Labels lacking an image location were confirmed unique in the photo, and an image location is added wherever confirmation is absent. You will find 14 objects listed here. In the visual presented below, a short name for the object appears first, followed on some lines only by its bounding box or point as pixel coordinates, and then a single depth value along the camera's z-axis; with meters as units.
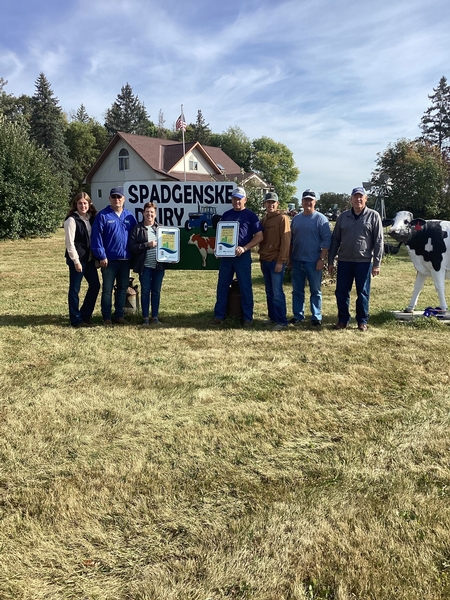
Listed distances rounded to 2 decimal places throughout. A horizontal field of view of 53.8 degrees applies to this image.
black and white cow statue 6.83
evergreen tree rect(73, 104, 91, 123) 75.81
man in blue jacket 6.43
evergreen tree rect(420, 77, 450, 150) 49.47
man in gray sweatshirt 6.38
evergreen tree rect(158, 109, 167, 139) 67.12
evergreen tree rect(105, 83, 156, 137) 65.19
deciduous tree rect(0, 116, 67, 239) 20.73
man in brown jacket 6.54
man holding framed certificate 6.68
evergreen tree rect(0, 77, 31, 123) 51.50
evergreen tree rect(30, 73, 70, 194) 44.19
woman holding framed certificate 6.59
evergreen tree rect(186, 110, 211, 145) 65.81
